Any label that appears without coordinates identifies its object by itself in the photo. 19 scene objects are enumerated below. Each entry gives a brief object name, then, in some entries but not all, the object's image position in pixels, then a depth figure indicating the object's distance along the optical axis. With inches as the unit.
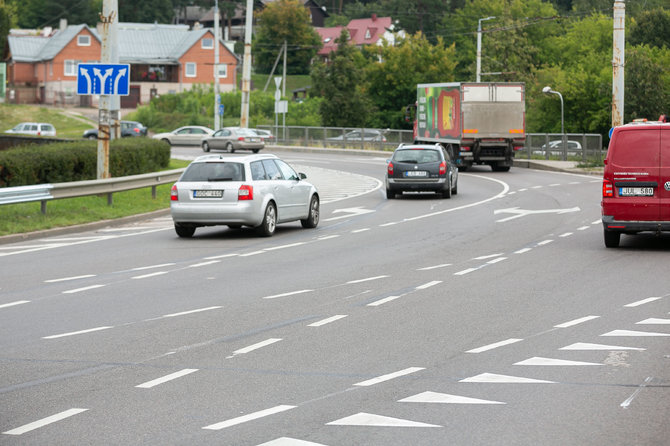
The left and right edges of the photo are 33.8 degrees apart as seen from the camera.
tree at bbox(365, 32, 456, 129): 3705.7
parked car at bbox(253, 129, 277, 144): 2760.8
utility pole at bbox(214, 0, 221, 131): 2648.6
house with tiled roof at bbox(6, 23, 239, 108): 4542.3
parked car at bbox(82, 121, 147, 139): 2741.1
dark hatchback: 1161.4
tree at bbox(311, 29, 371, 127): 3102.9
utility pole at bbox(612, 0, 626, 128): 1496.1
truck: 1731.1
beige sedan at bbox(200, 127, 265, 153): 2276.1
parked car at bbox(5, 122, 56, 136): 2751.0
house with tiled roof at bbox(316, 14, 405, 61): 5979.3
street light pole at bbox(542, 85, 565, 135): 2361.0
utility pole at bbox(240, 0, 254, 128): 1973.4
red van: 662.5
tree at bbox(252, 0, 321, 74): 5315.0
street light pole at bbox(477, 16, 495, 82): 2292.6
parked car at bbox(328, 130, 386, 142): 2652.6
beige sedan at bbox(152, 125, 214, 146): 2672.2
